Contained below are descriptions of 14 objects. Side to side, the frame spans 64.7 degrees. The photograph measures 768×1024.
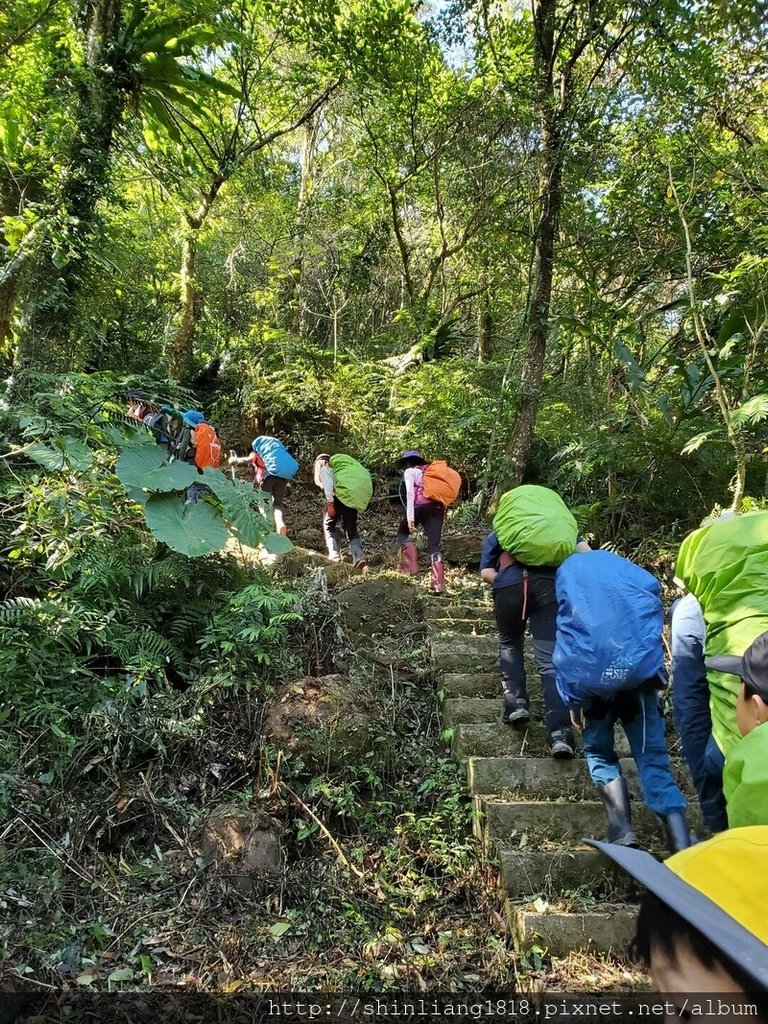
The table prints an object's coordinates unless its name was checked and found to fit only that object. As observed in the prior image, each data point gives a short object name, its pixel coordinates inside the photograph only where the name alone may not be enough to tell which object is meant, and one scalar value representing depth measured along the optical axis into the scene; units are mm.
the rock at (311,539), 8289
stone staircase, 2895
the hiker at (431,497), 6188
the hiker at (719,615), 2553
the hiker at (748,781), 1312
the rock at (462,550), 7555
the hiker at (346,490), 6438
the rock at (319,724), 3768
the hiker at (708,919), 776
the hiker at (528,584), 3854
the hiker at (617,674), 3029
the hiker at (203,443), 7000
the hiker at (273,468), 7059
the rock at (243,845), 3275
